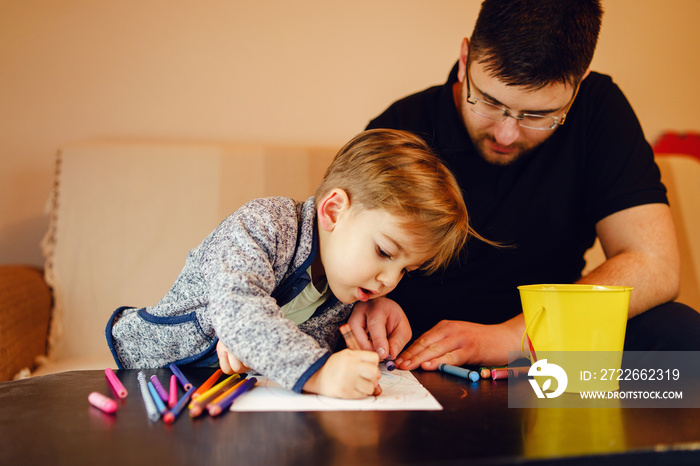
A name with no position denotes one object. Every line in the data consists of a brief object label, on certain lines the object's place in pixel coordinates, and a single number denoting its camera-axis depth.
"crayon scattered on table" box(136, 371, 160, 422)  0.56
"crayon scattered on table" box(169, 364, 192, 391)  0.70
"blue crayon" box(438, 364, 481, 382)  0.75
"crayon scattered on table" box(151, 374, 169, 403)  0.63
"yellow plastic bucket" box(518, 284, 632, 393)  0.65
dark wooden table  0.45
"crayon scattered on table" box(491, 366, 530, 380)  0.77
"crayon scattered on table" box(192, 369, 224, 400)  0.64
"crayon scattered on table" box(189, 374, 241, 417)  0.57
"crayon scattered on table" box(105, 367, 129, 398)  0.66
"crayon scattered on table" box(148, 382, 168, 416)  0.58
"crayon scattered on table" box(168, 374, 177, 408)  0.61
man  1.00
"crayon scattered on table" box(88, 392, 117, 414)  0.58
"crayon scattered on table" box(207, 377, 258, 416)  0.57
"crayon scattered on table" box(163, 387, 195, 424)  0.55
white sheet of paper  0.60
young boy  0.81
